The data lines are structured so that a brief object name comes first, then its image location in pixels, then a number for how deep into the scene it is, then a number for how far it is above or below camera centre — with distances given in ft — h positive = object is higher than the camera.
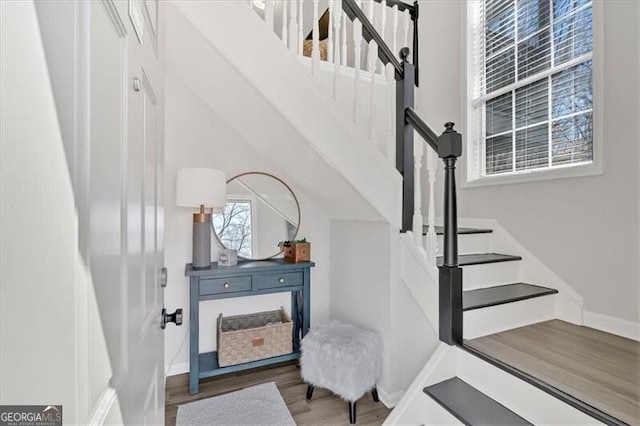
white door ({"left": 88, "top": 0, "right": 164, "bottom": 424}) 1.55 +0.13
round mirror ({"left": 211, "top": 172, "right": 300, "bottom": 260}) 7.77 -0.07
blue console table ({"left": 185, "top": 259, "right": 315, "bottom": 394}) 6.64 -1.67
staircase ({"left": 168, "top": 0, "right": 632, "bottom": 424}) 4.82 +0.65
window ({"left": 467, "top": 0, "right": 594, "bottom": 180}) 6.38 +3.08
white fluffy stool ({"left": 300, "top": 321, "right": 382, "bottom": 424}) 5.70 -2.82
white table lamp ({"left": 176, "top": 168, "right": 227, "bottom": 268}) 6.45 +0.35
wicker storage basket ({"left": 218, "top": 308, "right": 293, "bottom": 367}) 6.84 -2.88
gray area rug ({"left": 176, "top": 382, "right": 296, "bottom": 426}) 5.65 -3.75
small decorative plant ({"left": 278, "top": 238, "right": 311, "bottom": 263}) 7.72 -0.92
